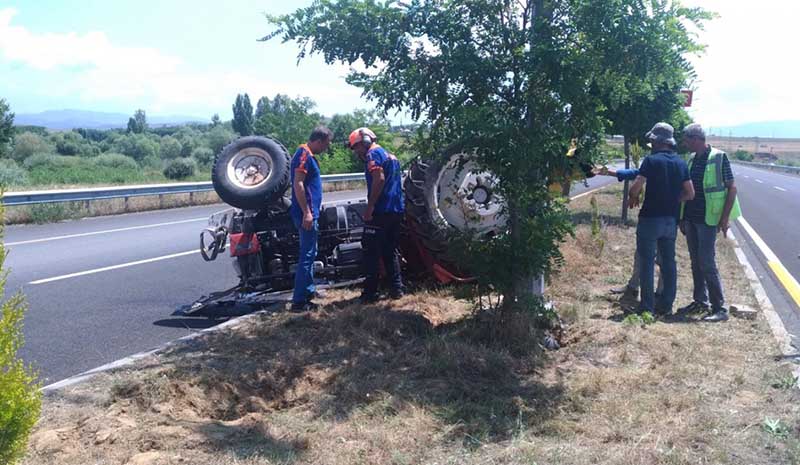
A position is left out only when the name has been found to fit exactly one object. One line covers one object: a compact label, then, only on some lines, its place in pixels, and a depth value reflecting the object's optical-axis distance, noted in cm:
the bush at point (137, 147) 6150
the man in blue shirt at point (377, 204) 705
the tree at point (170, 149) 5955
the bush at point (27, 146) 5247
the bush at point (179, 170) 3981
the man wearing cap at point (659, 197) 695
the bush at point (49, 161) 4600
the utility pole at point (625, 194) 1533
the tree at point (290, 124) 2708
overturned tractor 704
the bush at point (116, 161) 5035
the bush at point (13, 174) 2753
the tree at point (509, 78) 557
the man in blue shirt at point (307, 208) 696
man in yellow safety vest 723
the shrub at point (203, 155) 5249
